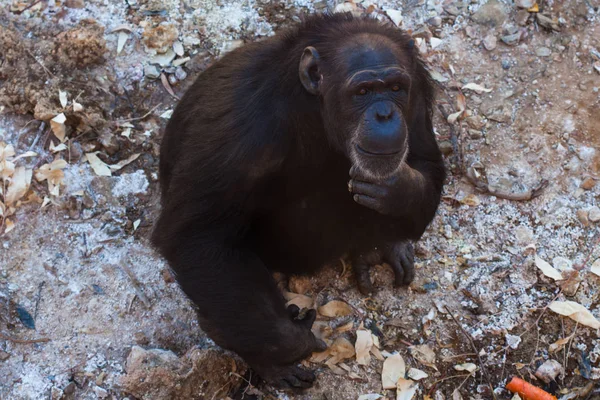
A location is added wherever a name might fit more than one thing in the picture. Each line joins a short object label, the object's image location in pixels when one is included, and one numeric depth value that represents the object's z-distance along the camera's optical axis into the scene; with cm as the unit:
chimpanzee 878
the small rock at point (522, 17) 1445
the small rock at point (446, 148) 1317
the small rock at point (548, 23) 1427
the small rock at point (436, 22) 1458
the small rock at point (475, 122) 1341
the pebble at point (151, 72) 1395
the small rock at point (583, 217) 1207
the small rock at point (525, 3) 1455
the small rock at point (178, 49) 1423
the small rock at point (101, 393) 1016
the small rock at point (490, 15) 1448
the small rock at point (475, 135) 1330
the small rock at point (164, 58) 1409
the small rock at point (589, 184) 1243
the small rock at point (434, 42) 1427
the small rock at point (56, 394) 1014
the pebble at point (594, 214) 1205
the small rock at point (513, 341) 1077
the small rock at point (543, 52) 1409
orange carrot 1011
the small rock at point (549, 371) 1047
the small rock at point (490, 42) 1427
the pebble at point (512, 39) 1426
